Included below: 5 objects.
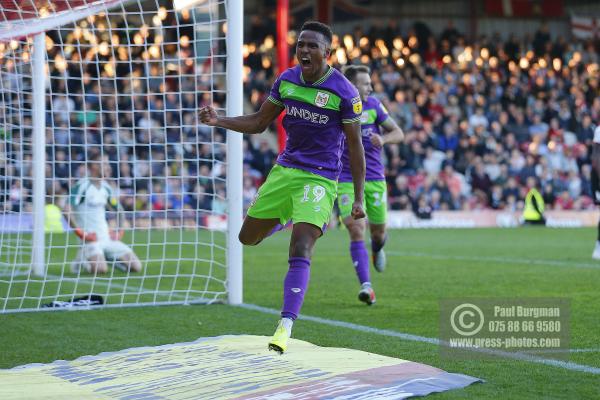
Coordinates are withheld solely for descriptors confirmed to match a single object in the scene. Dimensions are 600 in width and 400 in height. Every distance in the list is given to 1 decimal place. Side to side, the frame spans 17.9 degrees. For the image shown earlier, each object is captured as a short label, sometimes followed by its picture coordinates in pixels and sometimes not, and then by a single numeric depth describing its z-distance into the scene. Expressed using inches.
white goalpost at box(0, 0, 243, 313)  693.3
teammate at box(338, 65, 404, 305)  702.6
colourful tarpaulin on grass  394.4
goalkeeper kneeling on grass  982.4
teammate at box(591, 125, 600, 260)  960.6
